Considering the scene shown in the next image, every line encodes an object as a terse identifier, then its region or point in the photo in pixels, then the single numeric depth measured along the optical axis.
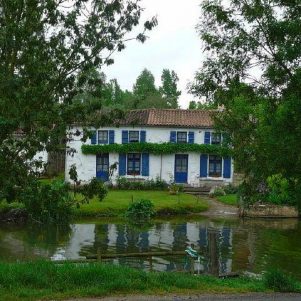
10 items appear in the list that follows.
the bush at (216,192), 43.50
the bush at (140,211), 34.56
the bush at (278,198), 38.22
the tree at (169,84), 90.12
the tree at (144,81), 89.11
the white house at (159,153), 46.44
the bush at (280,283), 12.32
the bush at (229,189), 44.31
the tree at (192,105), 84.24
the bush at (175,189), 42.87
